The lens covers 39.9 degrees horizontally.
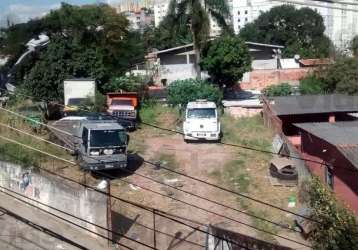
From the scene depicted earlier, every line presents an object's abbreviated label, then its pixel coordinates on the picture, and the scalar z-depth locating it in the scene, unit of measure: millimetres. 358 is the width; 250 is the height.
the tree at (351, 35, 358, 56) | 37494
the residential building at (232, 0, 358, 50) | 74225
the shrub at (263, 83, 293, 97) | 34116
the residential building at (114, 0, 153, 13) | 154550
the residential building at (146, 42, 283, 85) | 41469
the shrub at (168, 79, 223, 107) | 28234
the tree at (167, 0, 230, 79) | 32719
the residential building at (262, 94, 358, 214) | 14477
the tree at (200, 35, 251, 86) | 34344
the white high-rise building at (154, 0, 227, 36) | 118538
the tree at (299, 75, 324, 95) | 35075
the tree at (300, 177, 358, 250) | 9984
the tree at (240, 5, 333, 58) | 66875
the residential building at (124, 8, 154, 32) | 123712
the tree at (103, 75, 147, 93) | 29703
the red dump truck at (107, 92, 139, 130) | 23625
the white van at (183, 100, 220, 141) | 22234
